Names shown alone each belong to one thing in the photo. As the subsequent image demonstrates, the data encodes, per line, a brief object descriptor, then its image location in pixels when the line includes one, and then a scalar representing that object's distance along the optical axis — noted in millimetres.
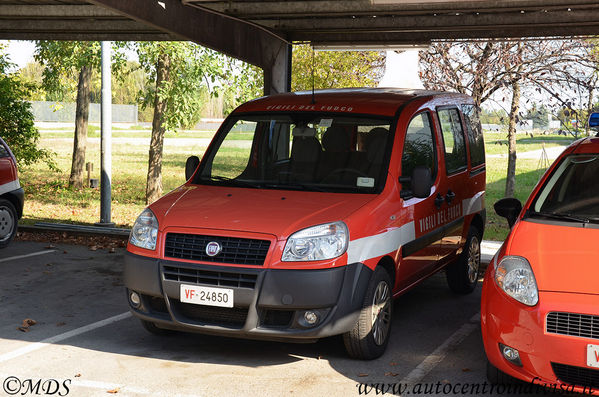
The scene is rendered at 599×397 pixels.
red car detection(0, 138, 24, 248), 11008
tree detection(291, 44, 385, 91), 20719
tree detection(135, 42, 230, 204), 19656
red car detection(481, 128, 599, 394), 4723
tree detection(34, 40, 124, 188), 21750
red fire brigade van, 5715
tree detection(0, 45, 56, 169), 17938
